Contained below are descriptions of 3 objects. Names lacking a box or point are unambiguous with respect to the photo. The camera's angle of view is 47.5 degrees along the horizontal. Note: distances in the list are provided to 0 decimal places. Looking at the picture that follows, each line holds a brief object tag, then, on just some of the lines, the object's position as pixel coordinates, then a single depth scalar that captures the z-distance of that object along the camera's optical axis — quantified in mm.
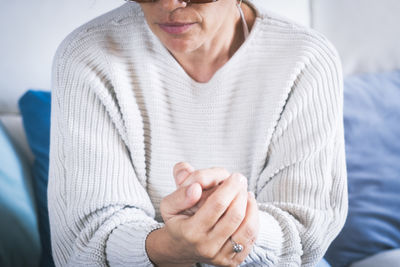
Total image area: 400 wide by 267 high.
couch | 1085
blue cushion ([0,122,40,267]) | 1031
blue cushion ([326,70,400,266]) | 1220
